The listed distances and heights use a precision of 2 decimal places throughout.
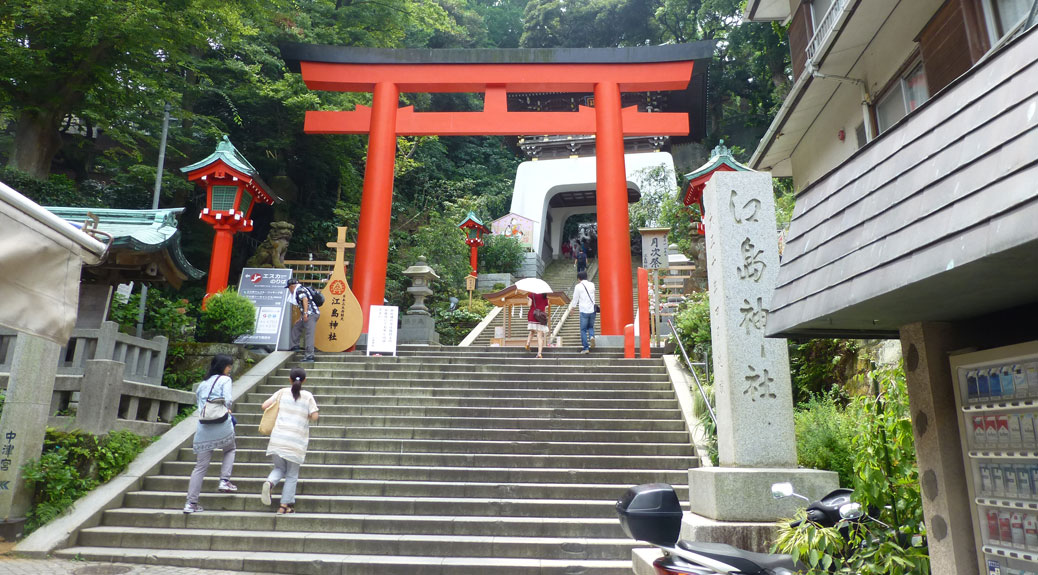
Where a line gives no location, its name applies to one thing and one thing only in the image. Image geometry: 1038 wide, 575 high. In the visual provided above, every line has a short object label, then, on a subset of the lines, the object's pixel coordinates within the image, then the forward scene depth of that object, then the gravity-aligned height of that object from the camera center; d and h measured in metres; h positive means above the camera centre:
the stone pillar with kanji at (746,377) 4.07 +0.36
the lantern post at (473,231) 21.09 +6.51
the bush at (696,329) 9.32 +1.49
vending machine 2.16 -0.07
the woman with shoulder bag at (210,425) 5.91 -0.08
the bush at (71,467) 5.88 -0.52
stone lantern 13.62 +2.24
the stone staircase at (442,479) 5.33 -0.62
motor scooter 2.71 -0.55
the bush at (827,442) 5.53 -0.13
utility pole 13.21 +5.63
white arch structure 25.41 +10.05
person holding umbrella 10.41 +1.96
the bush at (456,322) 17.27 +2.79
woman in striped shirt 5.82 -0.17
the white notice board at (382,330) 10.95 +1.56
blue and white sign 10.72 +2.12
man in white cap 10.05 +1.70
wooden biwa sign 11.07 +1.77
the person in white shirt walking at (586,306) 10.65 +1.99
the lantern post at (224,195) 11.70 +4.20
